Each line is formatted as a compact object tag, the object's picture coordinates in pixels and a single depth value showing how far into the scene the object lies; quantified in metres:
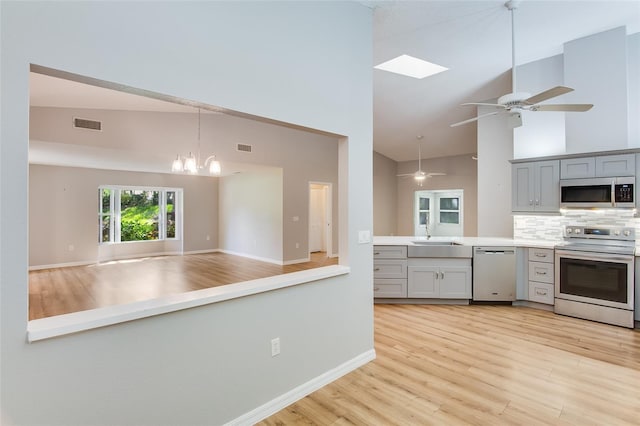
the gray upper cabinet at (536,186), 4.50
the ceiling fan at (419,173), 7.54
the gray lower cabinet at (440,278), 4.55
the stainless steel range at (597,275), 3.72
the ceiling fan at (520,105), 3.01
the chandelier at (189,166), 5.05
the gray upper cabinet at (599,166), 3.92
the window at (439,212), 9.23
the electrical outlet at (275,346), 2.27
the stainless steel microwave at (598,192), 3.89
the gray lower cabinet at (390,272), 4.58
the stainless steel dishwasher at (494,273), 4.52
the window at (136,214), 8.69
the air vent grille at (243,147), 6.94
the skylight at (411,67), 4.91
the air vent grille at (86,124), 4.96
